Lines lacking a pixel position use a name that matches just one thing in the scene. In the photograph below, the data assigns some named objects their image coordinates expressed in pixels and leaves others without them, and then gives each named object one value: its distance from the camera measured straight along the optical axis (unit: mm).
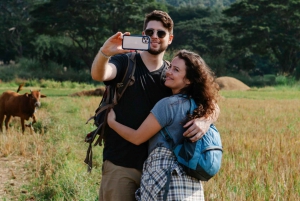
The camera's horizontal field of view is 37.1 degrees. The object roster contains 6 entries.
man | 3137
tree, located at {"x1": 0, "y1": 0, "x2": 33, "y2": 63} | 47031
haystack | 28516
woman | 2773
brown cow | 10938
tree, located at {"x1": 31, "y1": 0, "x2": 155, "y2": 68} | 36406
